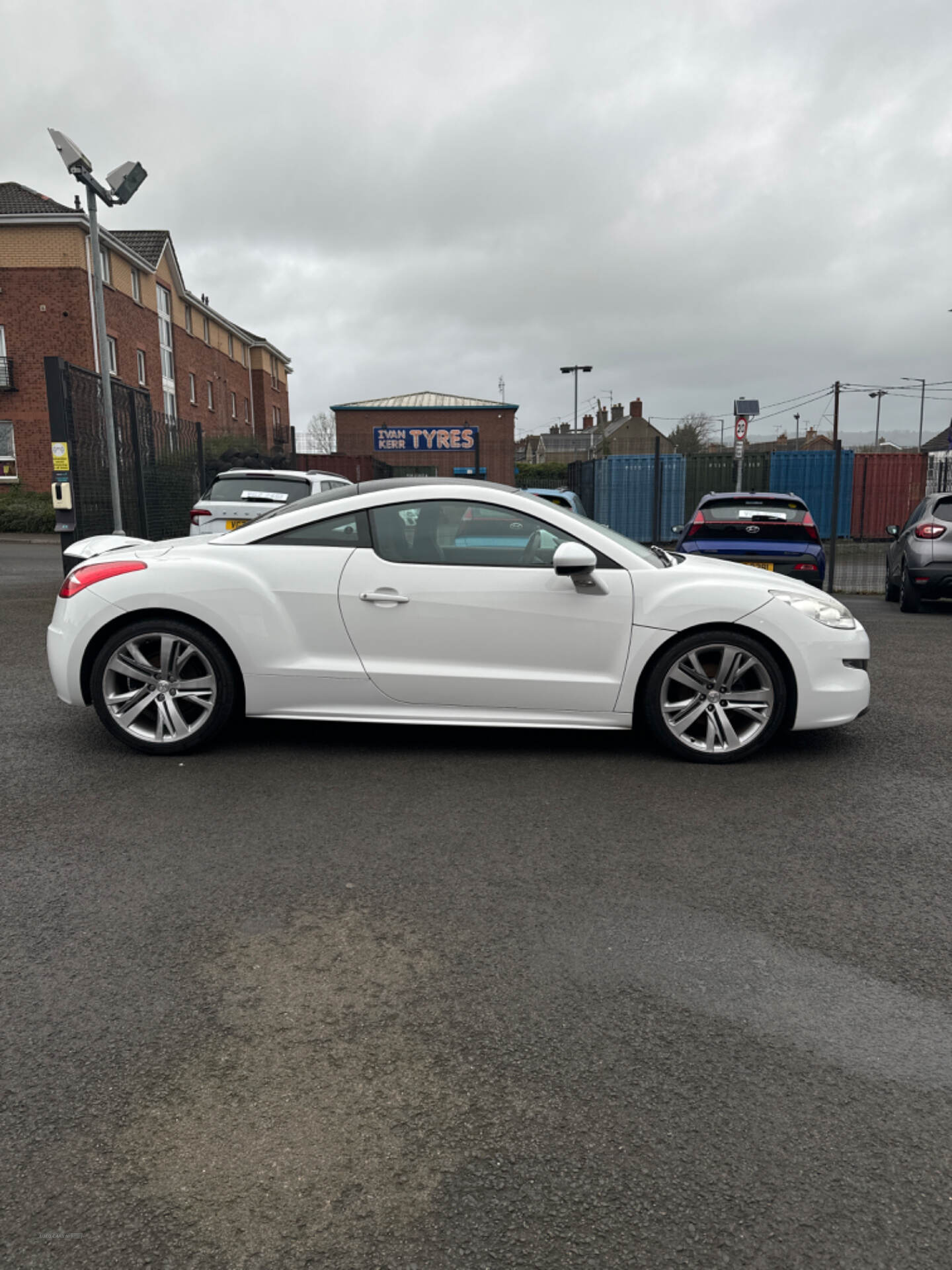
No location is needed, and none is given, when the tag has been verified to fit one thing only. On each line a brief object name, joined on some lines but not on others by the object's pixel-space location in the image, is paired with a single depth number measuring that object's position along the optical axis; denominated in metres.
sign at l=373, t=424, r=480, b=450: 46.81
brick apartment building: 32.00
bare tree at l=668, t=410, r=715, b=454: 72.31
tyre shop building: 48.00
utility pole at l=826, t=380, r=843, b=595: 14.12
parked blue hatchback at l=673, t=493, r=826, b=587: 10.92
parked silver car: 11.58
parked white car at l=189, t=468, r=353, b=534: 12.50
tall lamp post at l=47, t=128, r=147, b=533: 12.59
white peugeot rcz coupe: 5.14
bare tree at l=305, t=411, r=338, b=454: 78.06
